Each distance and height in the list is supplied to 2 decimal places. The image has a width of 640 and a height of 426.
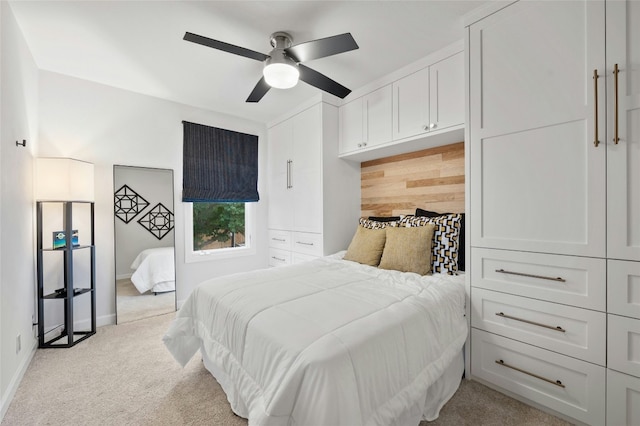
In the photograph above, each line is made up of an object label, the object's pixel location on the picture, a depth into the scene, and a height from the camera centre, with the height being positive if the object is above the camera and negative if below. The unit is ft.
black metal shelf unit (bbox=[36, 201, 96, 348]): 7.73 -2.41
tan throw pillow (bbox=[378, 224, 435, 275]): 7.09 -1.06
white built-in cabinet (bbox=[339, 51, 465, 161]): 7.31 +3.05
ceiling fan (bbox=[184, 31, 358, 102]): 5.56 +3.47
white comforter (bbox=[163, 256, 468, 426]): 3.50 -2.06
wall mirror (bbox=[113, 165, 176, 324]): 9.76 -1.13
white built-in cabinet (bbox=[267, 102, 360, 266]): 10.28 +0.96
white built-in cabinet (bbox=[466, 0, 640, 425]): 4.50 +0.14
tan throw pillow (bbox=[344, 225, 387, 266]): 8.21 -1.11
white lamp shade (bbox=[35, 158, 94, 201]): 7.65 +0.93
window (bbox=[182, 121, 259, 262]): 11.16 +0.92
